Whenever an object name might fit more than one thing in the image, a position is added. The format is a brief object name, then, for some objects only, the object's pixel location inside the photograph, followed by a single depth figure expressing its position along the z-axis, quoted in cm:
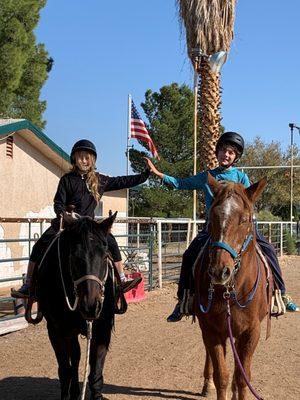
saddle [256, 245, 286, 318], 504
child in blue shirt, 525
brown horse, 387
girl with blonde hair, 501
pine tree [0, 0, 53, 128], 2444
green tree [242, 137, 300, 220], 4897
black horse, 397
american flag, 1587
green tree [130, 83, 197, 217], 3972
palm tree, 1509
